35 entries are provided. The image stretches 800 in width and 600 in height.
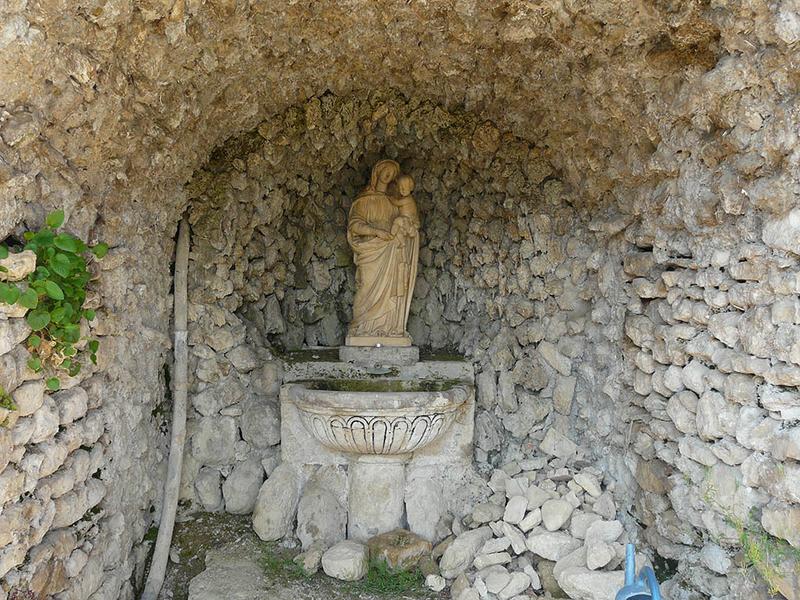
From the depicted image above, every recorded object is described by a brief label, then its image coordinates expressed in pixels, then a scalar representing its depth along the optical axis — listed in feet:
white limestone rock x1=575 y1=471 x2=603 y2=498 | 12.03
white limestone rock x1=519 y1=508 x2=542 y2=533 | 11.94
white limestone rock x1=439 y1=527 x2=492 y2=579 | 12.14
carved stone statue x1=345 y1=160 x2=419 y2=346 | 14.71
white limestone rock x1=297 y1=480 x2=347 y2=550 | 13.20
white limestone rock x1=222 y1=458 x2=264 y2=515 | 13.80
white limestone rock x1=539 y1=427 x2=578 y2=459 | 13.28
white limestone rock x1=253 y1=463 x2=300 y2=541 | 13.24
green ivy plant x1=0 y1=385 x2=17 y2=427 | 7.36
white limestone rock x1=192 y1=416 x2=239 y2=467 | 13.80
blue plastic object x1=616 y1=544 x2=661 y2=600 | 6.20
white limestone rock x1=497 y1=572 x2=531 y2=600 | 11.09
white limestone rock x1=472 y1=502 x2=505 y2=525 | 12.67
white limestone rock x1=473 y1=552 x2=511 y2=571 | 11.71
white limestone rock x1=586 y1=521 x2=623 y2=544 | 11.22
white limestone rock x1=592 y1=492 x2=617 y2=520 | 11.69
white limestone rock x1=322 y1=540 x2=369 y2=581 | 12.14
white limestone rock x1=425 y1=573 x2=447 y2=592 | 11.94
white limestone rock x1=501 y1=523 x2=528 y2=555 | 11.74
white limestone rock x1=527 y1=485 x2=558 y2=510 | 12.25
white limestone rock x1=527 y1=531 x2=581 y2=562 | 11.39
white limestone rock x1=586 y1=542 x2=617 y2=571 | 10.60
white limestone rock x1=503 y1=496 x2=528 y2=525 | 12.14
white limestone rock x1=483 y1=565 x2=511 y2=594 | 11.21
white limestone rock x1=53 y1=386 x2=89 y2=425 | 8.82
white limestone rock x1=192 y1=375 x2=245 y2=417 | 13.85
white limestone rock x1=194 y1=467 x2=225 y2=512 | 13.70
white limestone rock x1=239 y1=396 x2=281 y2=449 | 14.16
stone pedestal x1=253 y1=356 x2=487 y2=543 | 13.20
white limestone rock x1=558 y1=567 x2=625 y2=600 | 10.28
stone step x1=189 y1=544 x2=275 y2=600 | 11.57
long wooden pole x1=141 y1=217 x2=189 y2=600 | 12.27
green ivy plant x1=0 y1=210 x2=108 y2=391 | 7.68
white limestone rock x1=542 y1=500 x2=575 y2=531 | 11.76
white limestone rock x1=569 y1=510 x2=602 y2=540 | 11.56
